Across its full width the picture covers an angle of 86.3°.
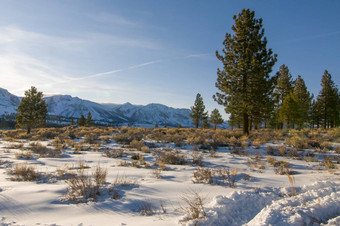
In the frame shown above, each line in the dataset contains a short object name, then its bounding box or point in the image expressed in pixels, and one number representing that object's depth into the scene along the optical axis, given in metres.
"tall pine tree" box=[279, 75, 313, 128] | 29.26
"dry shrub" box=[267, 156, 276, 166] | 6.36
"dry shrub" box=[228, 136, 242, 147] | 9.90
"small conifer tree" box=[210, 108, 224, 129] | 50.59
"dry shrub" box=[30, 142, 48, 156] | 8.58
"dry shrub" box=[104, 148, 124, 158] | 8.04
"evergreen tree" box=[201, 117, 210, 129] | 50.41
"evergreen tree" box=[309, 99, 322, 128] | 40.64
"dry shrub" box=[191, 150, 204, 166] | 6.61
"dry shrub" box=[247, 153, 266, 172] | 6.07
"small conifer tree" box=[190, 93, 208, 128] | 45.62
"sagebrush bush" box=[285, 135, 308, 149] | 8.62
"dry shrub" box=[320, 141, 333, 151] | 8.43
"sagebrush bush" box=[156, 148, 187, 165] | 6.90
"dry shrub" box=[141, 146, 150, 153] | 8.91
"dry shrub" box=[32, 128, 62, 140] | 14.05
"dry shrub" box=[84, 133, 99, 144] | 11.83
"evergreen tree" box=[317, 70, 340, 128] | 38.12
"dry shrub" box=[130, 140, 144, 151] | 9.75
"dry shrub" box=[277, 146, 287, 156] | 7.86
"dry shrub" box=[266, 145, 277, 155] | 8.13
